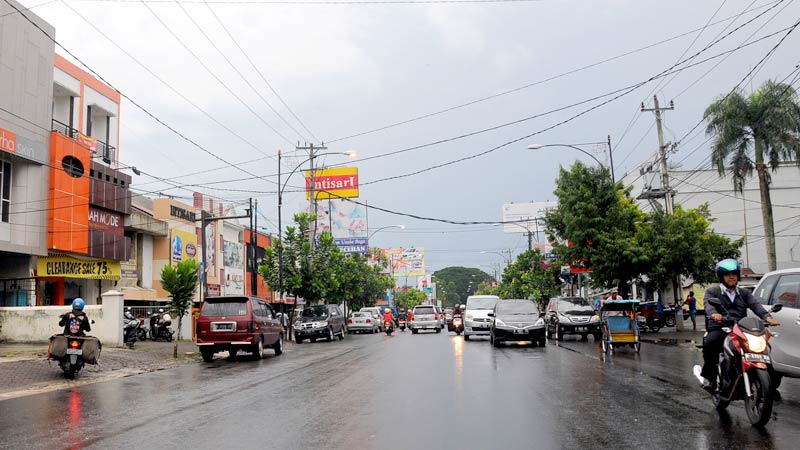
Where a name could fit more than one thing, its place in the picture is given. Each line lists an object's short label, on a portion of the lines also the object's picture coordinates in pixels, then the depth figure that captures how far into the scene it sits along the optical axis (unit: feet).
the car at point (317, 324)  106.22
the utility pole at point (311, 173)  129.17
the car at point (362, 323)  146.10
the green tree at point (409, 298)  397.19
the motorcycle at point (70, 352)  46.93
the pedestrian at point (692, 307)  91.17
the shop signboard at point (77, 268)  91.04
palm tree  100.53
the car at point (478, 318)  93.15
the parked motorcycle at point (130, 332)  73.87
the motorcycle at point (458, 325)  116.37
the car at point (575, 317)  82.02
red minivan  63.41
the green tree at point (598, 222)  95.14
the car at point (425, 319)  132.98
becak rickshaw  60.39
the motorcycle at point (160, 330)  91.40
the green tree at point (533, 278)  191.99
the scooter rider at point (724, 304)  25.84
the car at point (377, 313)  152.40
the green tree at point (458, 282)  603.26
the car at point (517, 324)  71.92
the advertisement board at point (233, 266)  167.53
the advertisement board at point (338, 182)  236.43
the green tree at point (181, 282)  73.97
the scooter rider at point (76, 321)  47.73
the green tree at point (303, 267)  123.85
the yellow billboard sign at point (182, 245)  136.36
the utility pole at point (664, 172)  95.83
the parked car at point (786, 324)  28.96
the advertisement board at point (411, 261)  430.61
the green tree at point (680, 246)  91.45
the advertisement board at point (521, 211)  309.42
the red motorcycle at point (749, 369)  22.86
